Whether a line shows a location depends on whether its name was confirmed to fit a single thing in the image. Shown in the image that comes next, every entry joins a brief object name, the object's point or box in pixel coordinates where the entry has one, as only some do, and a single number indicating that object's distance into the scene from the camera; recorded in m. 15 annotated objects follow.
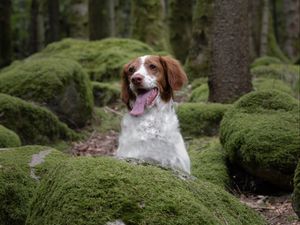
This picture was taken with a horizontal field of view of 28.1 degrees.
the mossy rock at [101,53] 15.87
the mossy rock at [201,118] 10.27
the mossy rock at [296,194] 5.62
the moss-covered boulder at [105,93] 13.82
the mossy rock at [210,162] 7.80
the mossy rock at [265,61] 17.45
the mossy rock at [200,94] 12.38
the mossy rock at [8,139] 7.66
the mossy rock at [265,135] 7.32
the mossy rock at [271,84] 12.13
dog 5.98
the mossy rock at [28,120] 9.47
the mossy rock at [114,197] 3.85
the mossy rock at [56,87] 11.04
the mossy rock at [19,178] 5.38
